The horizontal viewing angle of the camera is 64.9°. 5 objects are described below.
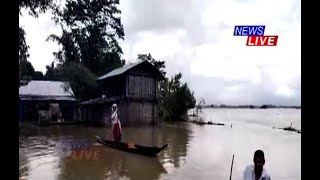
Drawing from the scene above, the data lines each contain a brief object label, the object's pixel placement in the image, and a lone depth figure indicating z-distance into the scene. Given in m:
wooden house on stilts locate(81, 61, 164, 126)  15.74
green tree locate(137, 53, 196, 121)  21.58
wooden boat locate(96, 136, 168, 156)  7.73
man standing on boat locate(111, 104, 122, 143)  8.93
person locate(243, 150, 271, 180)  2.61
